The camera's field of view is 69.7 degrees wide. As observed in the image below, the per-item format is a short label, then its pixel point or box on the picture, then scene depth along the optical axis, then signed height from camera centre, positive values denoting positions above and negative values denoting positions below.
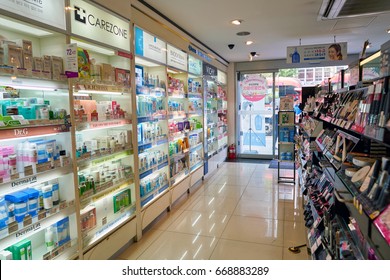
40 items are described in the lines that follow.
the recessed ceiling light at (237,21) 4.72 +1.53
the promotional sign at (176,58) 4.63 +0.96
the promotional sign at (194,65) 5.62 +0.99
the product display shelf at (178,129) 4.87 -0.30
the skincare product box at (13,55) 1.93 +0.42
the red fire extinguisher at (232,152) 9.34 -1.34
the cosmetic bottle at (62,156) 2.40 -0.36
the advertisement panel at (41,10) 1.95 +0.79
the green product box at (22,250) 2.05 -1.00
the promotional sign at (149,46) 3.63 +0.94
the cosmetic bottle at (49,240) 2.36 -1.05
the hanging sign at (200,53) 5.62 +1.30
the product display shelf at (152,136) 3.81 -0.34
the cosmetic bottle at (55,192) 2.42 -0.68
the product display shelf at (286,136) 6.02 -0.54
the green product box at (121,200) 3.32 -1.05
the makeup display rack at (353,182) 1.20 -0.40
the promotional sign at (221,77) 8.10 +1.05
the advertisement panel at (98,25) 2.63 +0.93
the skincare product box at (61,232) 2.43 -1.04
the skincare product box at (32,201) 2.13 -0.66
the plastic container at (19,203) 2.03 -0.64
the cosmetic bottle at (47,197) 2.30 -0.67
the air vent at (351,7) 3.40 +1.30
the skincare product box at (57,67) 2.30 +0.40
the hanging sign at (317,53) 5.77 +1.21
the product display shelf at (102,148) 2.70 -0.37
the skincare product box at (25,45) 2.04 +0.52
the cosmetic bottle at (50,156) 2.29 -0.33
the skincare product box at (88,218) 2.75 -1.04
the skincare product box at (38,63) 2.15 +0.40
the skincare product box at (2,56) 1.90 +0.40
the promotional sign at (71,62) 2.33 +0.44
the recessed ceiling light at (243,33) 5.50 +1.55
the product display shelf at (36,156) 1.98 -0.32
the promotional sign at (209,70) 6.56 +1.05
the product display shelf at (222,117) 8.28 -0.15
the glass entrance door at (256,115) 9.10 -0.13
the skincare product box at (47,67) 2.21 +0.38
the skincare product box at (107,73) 3.01 +0.45
